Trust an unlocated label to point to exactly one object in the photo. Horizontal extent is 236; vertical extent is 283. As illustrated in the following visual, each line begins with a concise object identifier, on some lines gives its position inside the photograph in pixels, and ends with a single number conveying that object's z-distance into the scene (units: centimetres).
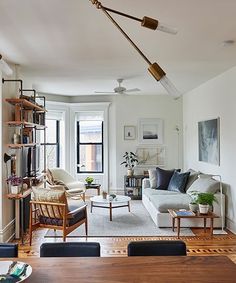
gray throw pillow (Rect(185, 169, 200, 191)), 476
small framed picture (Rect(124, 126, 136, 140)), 627
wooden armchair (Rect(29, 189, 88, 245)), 322
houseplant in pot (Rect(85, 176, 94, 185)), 560
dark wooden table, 120
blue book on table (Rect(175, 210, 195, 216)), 352
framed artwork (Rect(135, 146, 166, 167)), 623
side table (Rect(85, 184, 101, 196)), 557
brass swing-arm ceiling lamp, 124
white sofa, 390
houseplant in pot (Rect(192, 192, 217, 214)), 356
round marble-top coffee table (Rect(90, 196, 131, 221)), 436
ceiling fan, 445
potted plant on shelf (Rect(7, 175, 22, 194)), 341
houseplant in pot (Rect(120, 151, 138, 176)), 615
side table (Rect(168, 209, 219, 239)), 347
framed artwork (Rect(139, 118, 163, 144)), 626
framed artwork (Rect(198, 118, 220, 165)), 428
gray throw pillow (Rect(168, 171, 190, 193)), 478
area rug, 373
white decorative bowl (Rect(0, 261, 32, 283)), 117
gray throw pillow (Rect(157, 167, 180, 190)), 504
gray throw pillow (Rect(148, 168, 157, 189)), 514
